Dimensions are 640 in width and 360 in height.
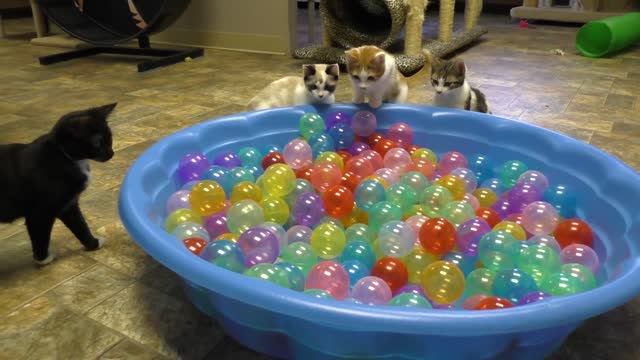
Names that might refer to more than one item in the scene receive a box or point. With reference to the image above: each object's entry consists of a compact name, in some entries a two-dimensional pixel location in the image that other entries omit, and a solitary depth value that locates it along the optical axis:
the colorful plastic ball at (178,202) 1.39
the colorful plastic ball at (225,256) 1.06
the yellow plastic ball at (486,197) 1.53
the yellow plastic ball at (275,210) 1.39
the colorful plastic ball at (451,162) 1.69
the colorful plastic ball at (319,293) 0.98
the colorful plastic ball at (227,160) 1.68
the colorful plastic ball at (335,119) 1.90
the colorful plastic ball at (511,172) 1.60
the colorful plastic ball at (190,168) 1.54
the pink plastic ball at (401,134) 1.85
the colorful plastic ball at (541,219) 1.34
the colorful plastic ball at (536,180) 1.50
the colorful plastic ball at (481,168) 1.71
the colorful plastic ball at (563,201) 1.46
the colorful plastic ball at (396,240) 1.21
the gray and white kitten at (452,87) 1.84
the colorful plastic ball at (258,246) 1.14
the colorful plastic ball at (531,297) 0.98
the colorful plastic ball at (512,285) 1.01
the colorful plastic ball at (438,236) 1.21
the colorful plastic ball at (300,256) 1.17
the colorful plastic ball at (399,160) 1.68
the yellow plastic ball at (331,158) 1.68
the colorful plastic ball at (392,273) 1.13
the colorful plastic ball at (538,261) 1.13
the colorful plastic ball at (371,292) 1.01
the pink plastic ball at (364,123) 1.86
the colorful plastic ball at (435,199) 1.44
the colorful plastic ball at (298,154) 1.66
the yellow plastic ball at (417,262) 1.18
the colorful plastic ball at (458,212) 1.35
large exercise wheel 3.42
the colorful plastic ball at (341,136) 1.85
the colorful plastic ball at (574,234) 1.30
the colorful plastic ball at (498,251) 1.15
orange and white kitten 1.83
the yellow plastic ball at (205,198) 1.38
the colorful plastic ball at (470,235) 1.24
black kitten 1.16
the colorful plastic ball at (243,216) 1.30
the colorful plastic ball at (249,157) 1.71
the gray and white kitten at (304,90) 1.89
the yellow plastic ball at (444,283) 1.03
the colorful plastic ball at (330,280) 1.03
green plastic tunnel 3.55
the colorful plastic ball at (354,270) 1.12
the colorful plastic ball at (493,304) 0.94
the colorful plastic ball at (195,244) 1.14
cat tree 3.27
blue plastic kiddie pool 0.79
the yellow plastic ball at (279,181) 1.49
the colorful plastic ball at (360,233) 1.31
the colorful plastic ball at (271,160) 1.70
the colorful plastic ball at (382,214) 1.36
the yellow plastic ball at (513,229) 1.27
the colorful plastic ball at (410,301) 0.98
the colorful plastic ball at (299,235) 1.29
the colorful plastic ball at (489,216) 1.39
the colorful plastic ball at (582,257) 1.18
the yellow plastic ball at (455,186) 1.51
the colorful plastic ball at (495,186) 1.60
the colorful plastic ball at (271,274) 1.01
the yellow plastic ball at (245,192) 1.45
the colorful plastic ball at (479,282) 1.07
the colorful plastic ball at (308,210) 1.41
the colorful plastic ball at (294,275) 1.04
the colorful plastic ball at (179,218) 1.29
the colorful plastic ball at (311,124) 1.80
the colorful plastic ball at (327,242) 1.22
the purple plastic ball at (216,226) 1.32
